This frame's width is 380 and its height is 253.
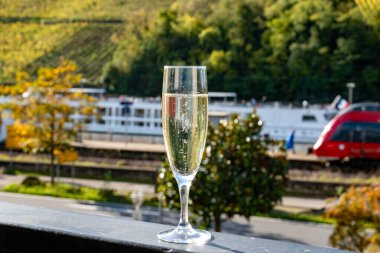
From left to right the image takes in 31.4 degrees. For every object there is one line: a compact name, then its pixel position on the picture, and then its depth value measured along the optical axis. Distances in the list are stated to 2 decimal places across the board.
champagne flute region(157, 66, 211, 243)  1.20
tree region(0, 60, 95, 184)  15.32
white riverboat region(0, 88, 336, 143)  26.98
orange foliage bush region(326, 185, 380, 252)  7.38
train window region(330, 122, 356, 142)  19.16
